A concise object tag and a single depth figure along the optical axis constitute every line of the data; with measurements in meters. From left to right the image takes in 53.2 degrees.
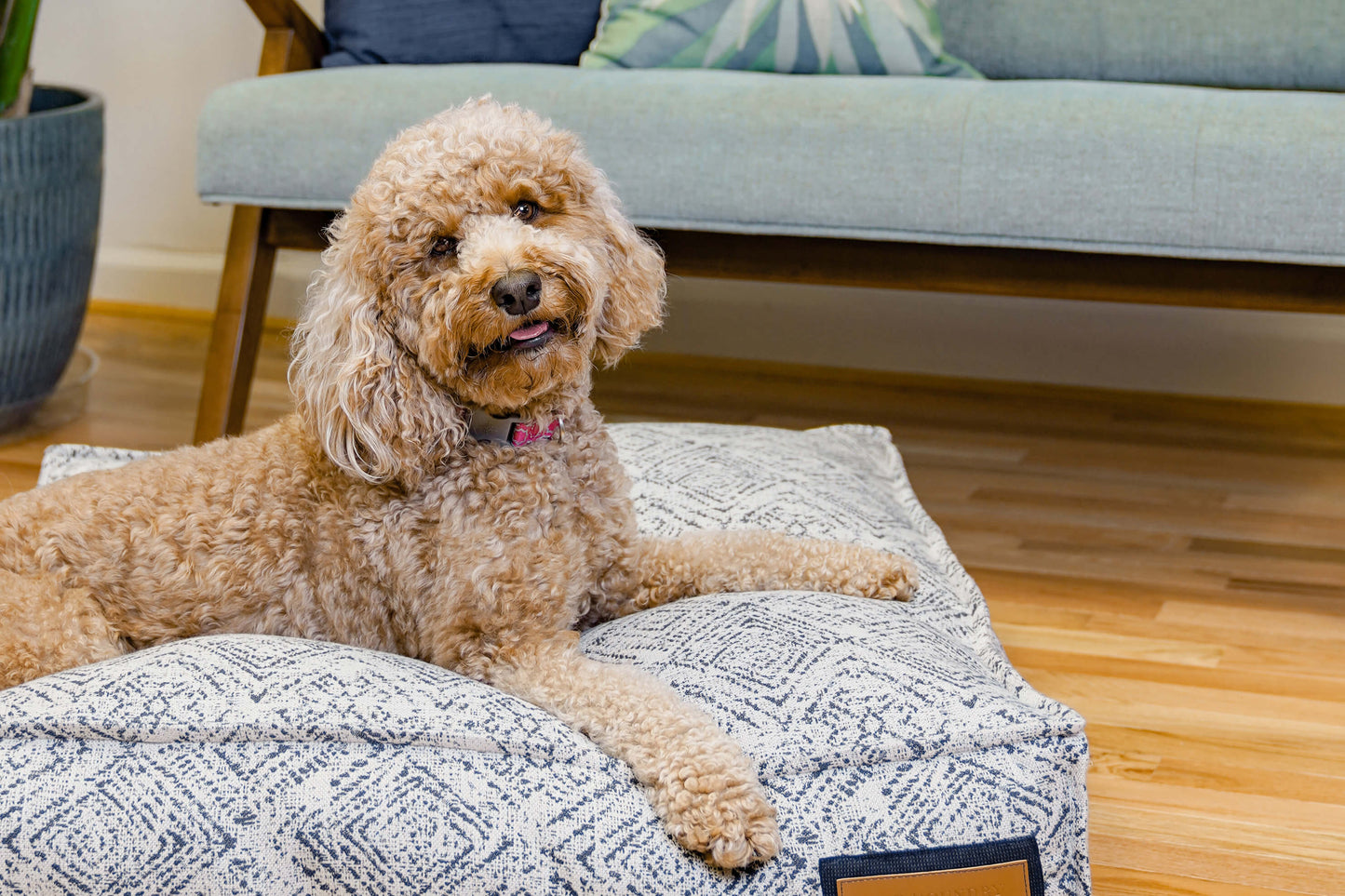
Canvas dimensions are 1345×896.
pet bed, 1.10
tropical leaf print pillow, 2.31
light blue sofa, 1.81
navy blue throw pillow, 2.57
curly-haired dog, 1.26
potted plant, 2.55
